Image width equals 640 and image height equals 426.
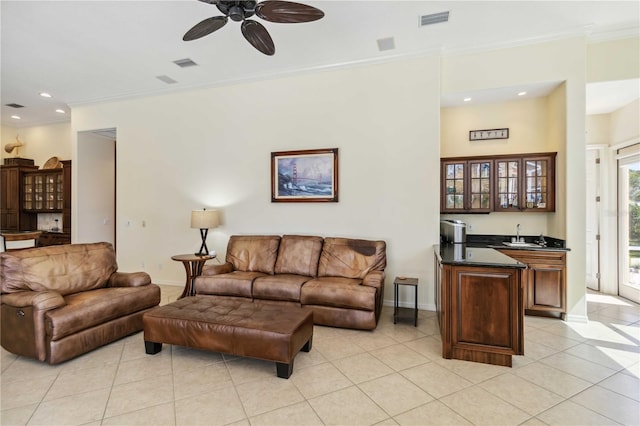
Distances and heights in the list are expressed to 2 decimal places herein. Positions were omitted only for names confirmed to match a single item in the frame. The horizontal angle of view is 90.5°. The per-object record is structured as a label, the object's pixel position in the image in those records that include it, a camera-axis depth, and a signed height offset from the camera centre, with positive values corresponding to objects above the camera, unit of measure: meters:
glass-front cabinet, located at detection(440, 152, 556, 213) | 4.19 +0.38
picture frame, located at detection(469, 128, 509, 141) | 4.64 +1.14
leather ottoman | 2.46 -0.97
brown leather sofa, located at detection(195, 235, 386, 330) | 3.47 -0.83
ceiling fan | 2.56 +1.65
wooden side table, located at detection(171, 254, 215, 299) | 4.43 -0.81
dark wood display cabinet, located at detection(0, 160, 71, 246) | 6.56 +0.34
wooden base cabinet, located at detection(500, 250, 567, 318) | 3.81 -0.87
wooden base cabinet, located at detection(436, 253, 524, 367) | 2.62 -0.87
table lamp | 4.66 -0.12
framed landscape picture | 4.59 +0.53
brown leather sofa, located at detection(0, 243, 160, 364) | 2.63 -0.83
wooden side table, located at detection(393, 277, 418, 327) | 3.64 -0.90
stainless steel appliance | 4.02 -0.27
